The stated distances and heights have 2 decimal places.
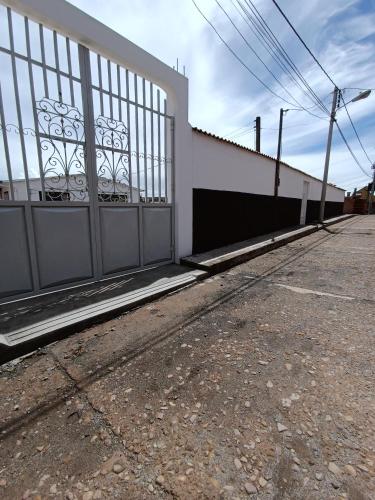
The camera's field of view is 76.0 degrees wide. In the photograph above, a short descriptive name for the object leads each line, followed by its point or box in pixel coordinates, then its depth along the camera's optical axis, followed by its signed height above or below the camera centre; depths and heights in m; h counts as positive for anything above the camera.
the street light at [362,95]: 11.62 +5.38
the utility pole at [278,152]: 8.42 +1.88
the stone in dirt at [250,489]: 1.29 -1.52
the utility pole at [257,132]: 16.02 +4.81
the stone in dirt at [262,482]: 1.33 -1.52
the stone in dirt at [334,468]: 1.38 -1.50
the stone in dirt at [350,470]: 1.37 -1.50
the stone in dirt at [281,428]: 1.64 -1.51
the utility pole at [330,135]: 13.02 +3.84
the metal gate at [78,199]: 3.26 +0.07
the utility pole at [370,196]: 28.83 +1.19
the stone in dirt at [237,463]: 1.43 -1.53
